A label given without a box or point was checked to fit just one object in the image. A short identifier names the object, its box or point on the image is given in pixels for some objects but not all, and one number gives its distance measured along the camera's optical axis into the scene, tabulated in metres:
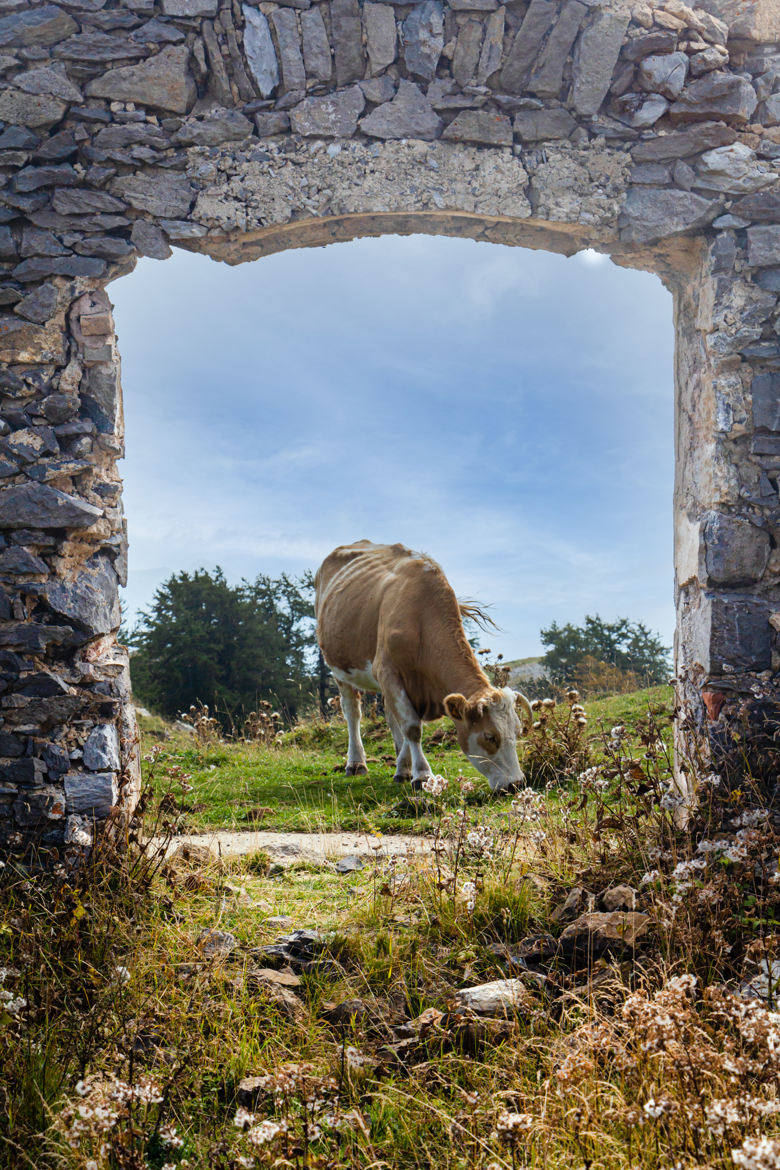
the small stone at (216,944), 3.63
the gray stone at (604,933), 3.40
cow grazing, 6.45
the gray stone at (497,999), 3.08
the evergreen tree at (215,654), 15.65
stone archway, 4.76
